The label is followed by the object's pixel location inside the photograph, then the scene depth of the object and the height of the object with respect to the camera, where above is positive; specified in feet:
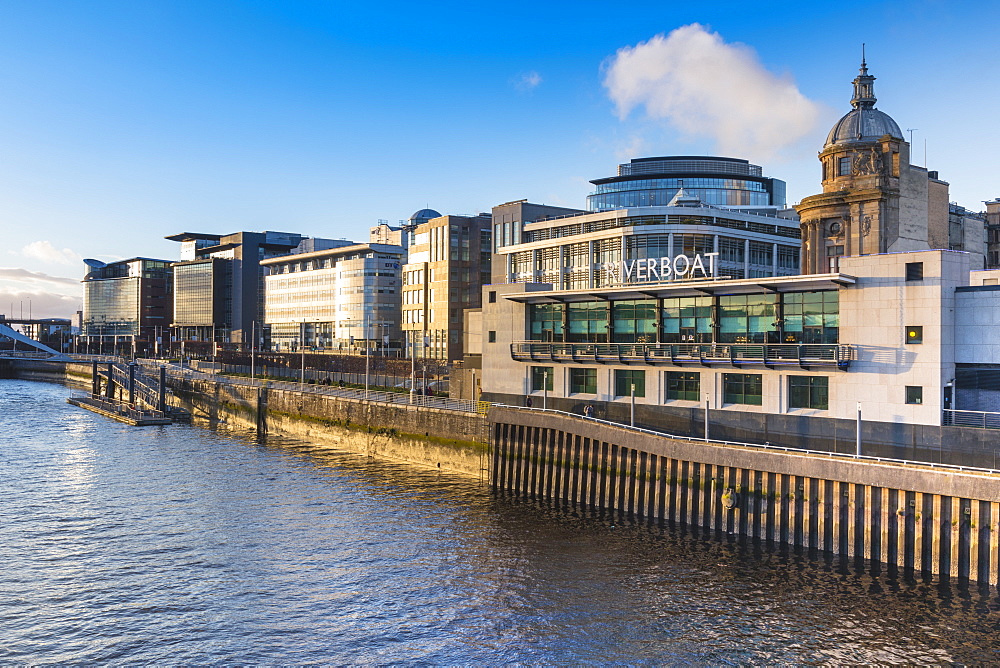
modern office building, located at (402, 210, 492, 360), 492.54 +39.90
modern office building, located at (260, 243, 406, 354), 642.22 +33.45
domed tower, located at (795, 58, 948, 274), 286.87 +55.76
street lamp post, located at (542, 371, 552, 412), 241.14 -14.80
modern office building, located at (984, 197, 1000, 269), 433.07 +56.05
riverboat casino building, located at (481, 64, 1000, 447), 168.96 +0.03
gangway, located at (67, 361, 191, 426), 404.77 -36.09
